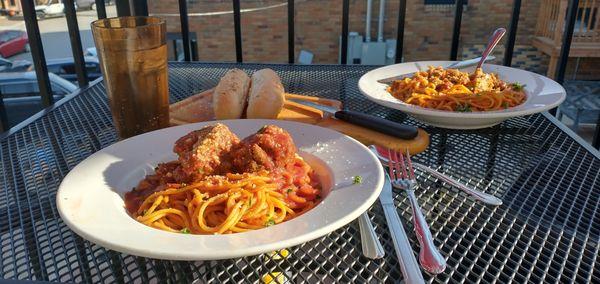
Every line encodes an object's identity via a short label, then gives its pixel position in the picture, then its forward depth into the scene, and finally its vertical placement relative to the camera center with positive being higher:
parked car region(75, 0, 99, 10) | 21.99 -1.12
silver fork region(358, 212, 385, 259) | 0.74 -0.41
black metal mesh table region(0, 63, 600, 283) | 0.72 -0.42
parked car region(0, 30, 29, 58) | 16.22 -2.08
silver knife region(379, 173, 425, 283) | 0.68 -0.40
